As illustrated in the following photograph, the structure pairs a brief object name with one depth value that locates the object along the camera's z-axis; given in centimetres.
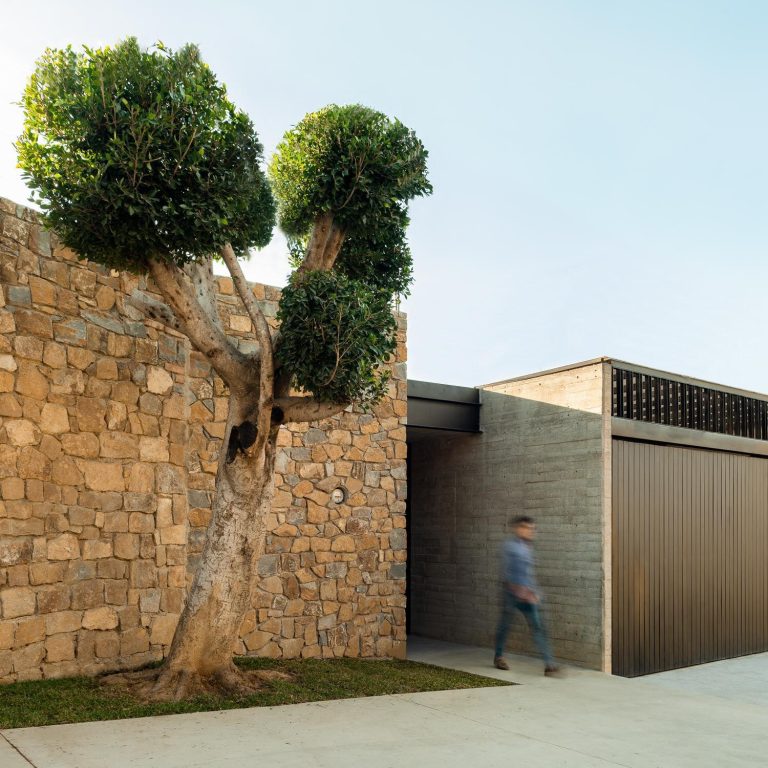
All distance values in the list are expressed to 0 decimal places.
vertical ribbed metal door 941
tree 569
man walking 778
